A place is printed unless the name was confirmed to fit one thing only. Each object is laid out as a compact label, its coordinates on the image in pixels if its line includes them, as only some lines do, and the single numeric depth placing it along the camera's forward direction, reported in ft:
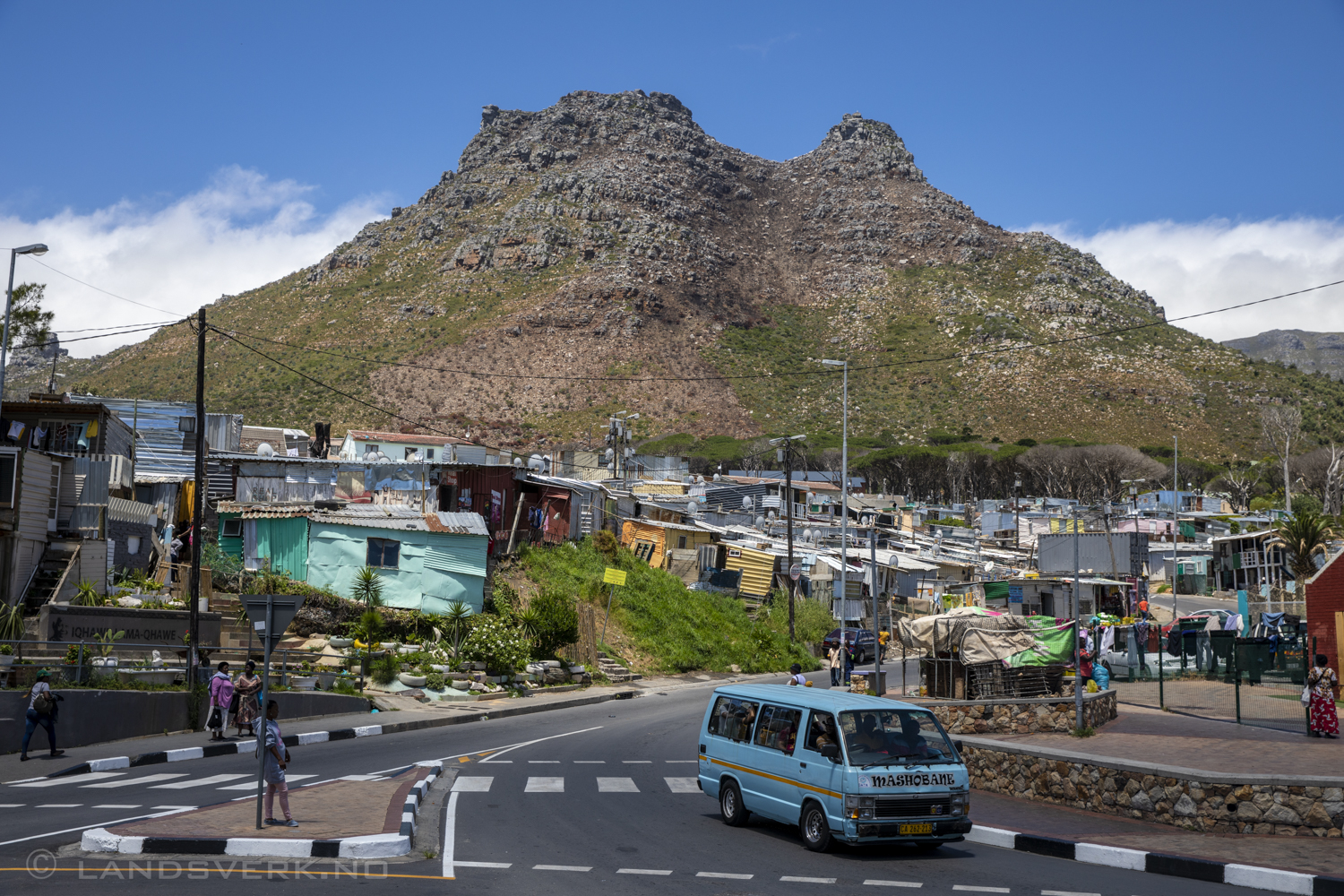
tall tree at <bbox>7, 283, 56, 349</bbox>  132.67
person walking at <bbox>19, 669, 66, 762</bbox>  61.93
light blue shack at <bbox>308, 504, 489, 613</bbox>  110.83
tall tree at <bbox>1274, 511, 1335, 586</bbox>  142.86
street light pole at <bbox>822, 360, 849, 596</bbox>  123.24
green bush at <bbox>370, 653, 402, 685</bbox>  95.45
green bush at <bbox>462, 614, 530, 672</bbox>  103.96
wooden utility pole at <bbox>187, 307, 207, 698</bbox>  75.46
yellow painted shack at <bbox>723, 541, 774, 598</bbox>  170.81
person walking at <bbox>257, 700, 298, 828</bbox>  38.58
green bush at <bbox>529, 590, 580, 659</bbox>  113.39
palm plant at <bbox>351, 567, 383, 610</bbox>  106.01
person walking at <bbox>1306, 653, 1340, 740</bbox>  54.08
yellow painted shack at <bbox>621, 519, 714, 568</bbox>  173.88
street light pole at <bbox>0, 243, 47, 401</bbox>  79.00
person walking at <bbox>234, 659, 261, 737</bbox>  71.67
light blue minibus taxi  39.27
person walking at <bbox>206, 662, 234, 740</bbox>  71.36
